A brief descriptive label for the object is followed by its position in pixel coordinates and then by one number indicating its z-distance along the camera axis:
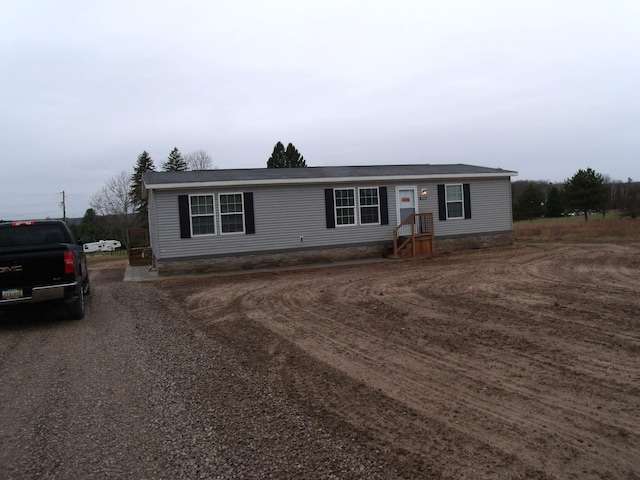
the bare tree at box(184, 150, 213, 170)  52.78
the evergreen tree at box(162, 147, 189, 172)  49.90
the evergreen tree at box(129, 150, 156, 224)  45.81
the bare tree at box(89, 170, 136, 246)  49.78
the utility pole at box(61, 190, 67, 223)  50.33
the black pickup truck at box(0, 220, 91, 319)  7.54
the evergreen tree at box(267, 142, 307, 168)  48.22
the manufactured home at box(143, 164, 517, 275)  14.76
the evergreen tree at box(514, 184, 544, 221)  56.59
